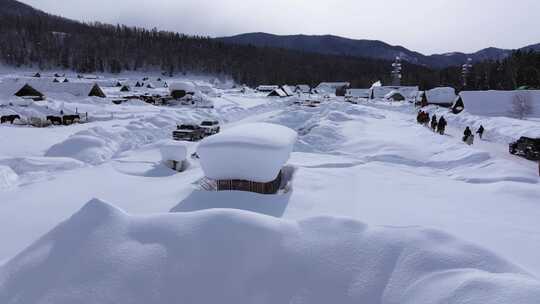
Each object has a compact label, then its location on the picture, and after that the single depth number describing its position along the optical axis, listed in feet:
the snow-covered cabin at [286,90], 265.50
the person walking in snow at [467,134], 75.53
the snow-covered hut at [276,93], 250.98
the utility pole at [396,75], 352.01
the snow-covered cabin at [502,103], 123.54
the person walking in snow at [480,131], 84.69
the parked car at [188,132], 82.23
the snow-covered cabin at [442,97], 175.83
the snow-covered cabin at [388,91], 276.16
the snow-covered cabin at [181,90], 165.17
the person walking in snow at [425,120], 112.88
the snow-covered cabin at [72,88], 159.94
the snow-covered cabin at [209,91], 227.40
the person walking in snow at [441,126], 89.25
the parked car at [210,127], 89.01
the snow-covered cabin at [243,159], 39.45
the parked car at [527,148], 62.03
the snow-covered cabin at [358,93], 308.21
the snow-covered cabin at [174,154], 53.31
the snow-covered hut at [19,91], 140.46
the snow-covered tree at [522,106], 122.93
